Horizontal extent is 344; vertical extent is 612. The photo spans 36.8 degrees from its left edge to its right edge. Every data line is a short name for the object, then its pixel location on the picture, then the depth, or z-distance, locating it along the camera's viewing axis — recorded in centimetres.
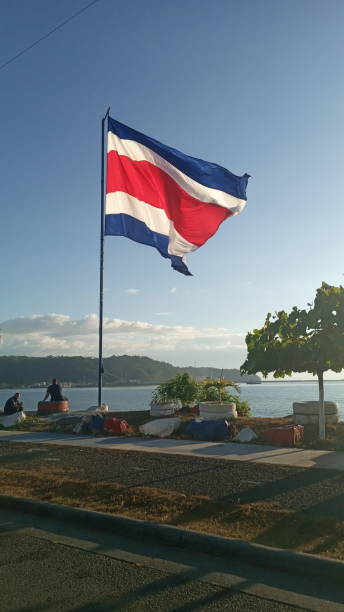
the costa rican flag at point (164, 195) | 1602
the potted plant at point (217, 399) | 1700
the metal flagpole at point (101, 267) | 1862
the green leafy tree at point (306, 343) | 1300
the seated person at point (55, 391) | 2323
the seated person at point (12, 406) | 1978
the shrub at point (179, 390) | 2189
